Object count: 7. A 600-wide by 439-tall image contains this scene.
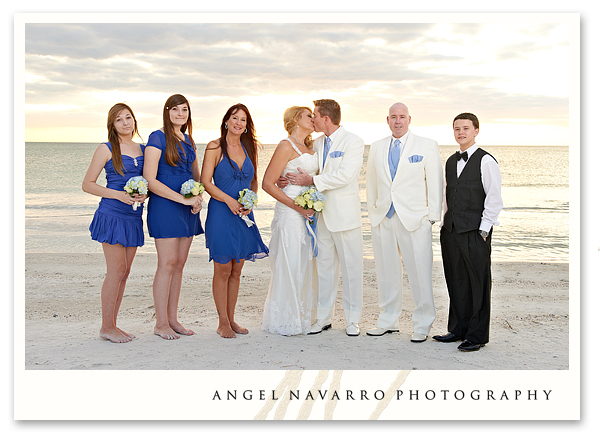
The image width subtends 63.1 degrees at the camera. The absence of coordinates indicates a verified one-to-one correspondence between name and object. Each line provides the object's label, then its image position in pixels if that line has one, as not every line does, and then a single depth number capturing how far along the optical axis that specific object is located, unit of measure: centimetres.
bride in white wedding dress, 491
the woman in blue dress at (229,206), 470
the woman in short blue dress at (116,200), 447
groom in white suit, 491
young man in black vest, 445
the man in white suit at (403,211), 476
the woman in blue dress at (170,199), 454
